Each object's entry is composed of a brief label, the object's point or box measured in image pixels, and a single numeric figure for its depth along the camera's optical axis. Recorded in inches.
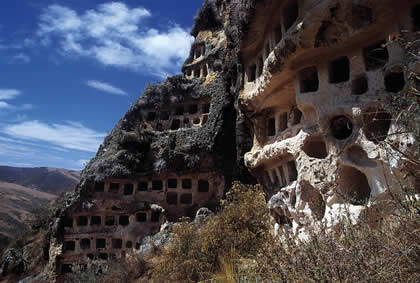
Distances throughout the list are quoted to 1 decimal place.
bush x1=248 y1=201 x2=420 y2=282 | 111.4
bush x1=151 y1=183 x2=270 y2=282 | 321.7
